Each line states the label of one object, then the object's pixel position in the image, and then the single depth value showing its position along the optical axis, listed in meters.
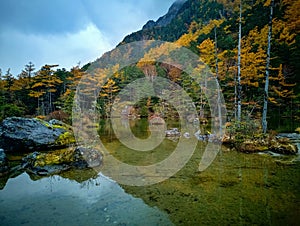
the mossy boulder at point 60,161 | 7.33
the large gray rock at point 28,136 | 9.95
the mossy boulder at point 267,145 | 9.09
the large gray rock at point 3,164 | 7.18
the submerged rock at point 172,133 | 14.90
